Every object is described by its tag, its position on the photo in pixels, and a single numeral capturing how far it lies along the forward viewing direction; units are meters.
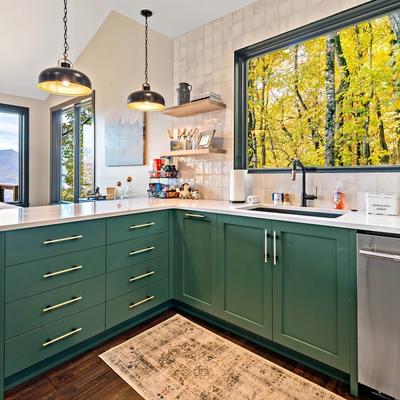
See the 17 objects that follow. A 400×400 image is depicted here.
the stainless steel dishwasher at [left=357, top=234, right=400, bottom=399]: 1.37
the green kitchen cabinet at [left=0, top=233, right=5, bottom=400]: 1.45
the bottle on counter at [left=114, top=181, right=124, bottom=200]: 3.77
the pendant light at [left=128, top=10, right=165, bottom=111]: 2.45
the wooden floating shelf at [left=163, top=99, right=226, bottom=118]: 2.69
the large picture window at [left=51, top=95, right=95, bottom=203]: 4.50
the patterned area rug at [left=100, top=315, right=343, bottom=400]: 1.53
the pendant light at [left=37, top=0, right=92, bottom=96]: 1.81
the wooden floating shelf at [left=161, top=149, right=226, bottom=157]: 2.70
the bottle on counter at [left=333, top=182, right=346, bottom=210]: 2.06
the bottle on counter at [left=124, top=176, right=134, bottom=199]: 3.69
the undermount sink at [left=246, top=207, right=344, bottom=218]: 2.03
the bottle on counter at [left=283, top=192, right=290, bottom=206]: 2.37
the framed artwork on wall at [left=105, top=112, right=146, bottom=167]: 3.58
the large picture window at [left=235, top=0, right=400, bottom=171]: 1.98
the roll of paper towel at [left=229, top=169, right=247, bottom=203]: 2.49
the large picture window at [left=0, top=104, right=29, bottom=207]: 4.64
